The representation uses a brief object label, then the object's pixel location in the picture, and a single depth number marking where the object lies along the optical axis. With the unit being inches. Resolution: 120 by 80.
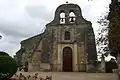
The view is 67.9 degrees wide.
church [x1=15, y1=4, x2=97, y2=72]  451.6
